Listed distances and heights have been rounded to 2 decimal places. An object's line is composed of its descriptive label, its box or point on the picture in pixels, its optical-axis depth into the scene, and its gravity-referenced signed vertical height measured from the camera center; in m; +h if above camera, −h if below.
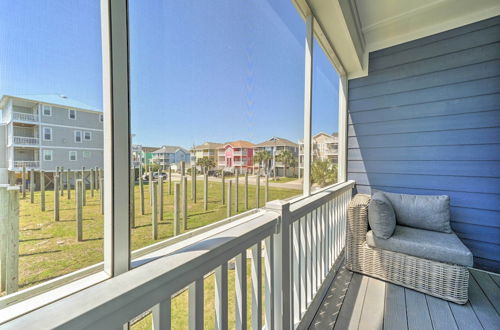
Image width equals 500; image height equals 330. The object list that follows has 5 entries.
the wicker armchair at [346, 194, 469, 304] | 1.80 -0.99
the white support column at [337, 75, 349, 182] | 3.12 +0.50
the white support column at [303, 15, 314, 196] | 1.76 +0.62
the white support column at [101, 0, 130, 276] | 0.57 +0.09
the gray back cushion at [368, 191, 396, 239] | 2.10 -0.55
